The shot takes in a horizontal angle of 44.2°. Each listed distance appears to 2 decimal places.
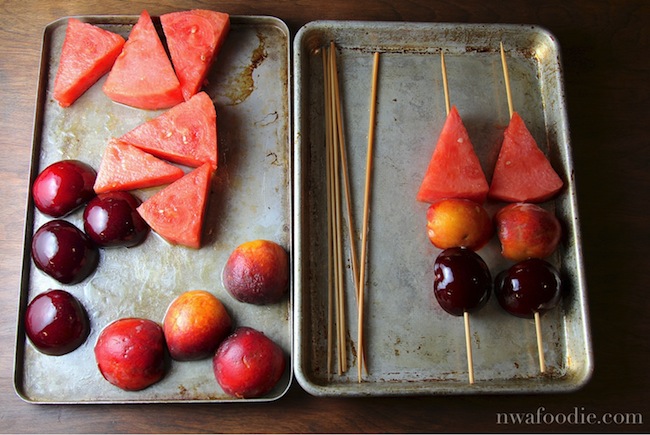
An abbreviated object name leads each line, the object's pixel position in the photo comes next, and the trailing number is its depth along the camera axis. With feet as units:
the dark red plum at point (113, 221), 2.04
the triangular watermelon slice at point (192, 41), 2.18
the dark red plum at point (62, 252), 2.01
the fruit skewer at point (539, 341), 2.02
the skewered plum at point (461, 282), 1.97
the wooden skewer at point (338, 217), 2.04
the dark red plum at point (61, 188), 2.05
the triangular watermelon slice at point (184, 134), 2.13
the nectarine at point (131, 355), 1.96
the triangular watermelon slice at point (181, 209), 2.07
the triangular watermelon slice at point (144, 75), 2.15
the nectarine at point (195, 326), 1.99
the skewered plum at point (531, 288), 2.00
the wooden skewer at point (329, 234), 2.05
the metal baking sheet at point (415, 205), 2.04
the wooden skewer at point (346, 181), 2.08
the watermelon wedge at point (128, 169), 2.10
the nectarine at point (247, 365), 1.96
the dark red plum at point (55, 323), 1.98
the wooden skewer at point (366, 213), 2.04
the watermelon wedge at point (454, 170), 2.08
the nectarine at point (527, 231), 2.03
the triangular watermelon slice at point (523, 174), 2.10
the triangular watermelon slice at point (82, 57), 2.15
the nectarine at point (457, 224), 2.03
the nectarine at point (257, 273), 2.01
